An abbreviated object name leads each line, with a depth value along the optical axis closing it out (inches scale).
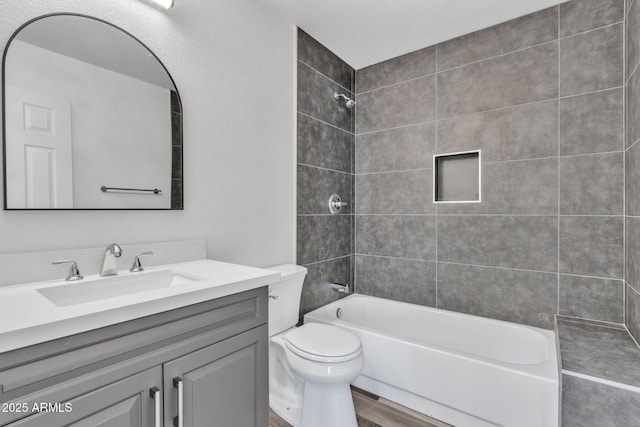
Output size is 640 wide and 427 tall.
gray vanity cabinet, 26.0
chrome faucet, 45.8
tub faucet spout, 98.7
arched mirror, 41.2
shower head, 102.1
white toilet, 57.6
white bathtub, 55.9
